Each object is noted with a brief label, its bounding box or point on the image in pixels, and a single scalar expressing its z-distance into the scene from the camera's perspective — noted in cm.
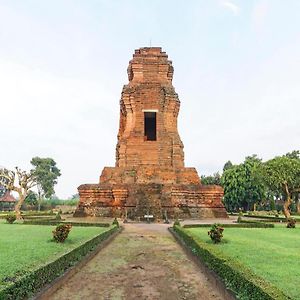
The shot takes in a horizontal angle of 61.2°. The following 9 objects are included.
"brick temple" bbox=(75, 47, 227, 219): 1677
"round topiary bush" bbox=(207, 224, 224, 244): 795
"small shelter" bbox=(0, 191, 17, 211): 4004
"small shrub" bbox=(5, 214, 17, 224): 1429
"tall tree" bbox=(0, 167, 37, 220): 1697
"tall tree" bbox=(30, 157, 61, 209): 5050
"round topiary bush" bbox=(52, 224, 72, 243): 790
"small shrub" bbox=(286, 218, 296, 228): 1296
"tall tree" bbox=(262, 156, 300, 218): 1816
